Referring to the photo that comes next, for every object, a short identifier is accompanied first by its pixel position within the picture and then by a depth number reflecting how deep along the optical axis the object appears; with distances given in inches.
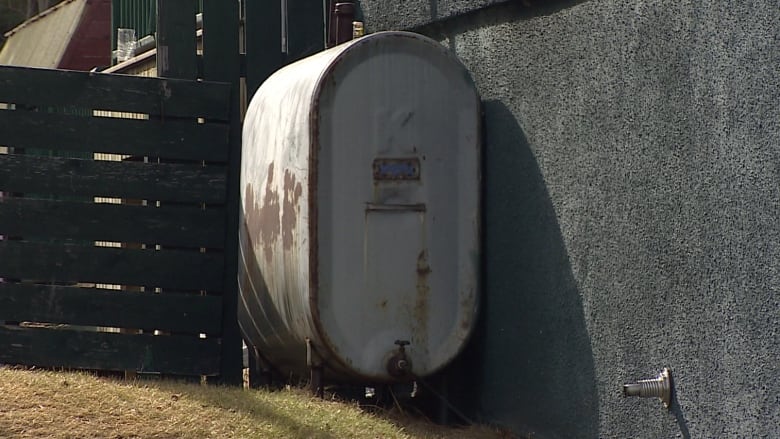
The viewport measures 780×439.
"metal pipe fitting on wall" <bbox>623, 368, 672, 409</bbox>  438.6
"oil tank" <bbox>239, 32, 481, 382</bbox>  523.5
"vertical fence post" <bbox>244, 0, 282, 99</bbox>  673.0
